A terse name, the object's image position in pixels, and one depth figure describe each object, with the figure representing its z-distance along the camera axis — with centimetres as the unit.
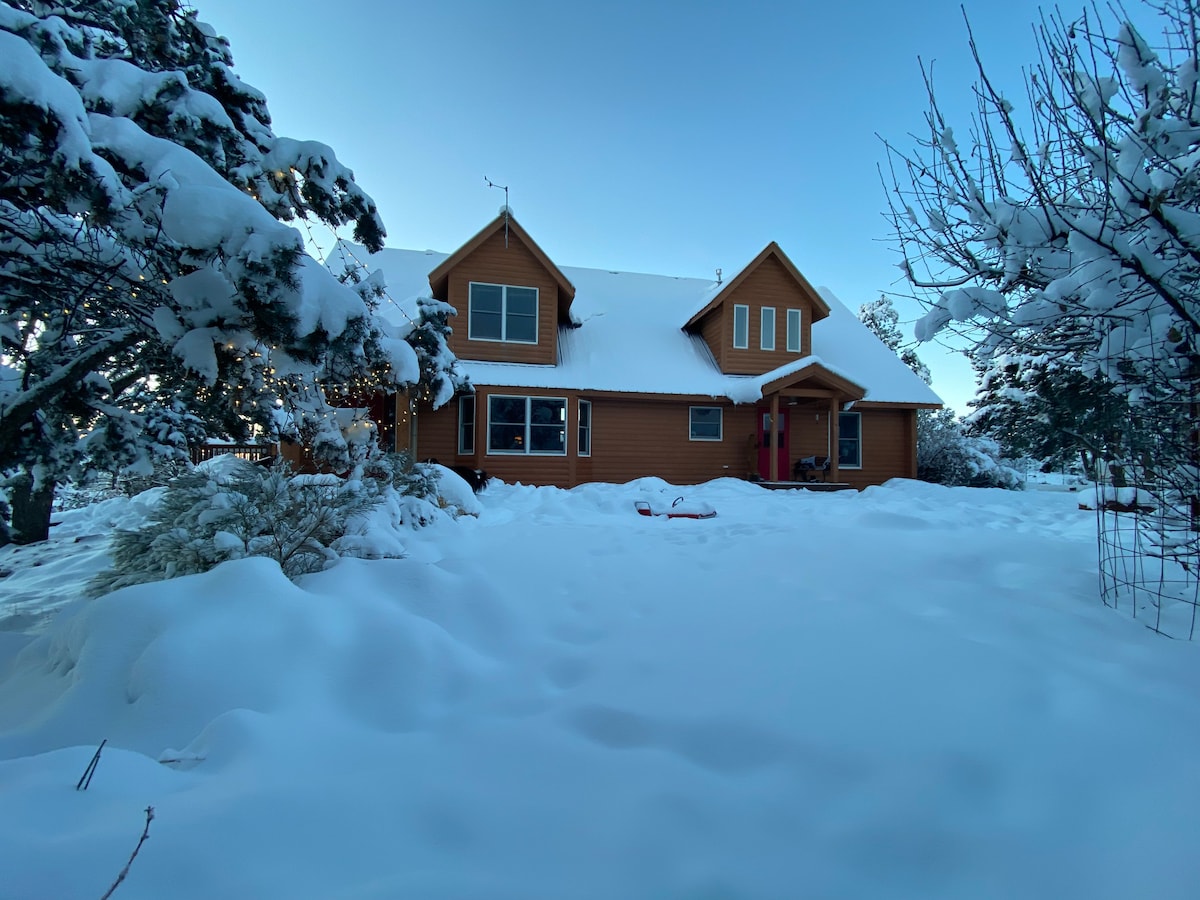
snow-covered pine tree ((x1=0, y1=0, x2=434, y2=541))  222
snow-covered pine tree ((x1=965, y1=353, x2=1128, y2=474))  1155
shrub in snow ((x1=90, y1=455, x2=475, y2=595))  332
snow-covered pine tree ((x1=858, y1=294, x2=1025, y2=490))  1625
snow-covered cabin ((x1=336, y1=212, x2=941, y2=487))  1230
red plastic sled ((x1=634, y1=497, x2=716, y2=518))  746
